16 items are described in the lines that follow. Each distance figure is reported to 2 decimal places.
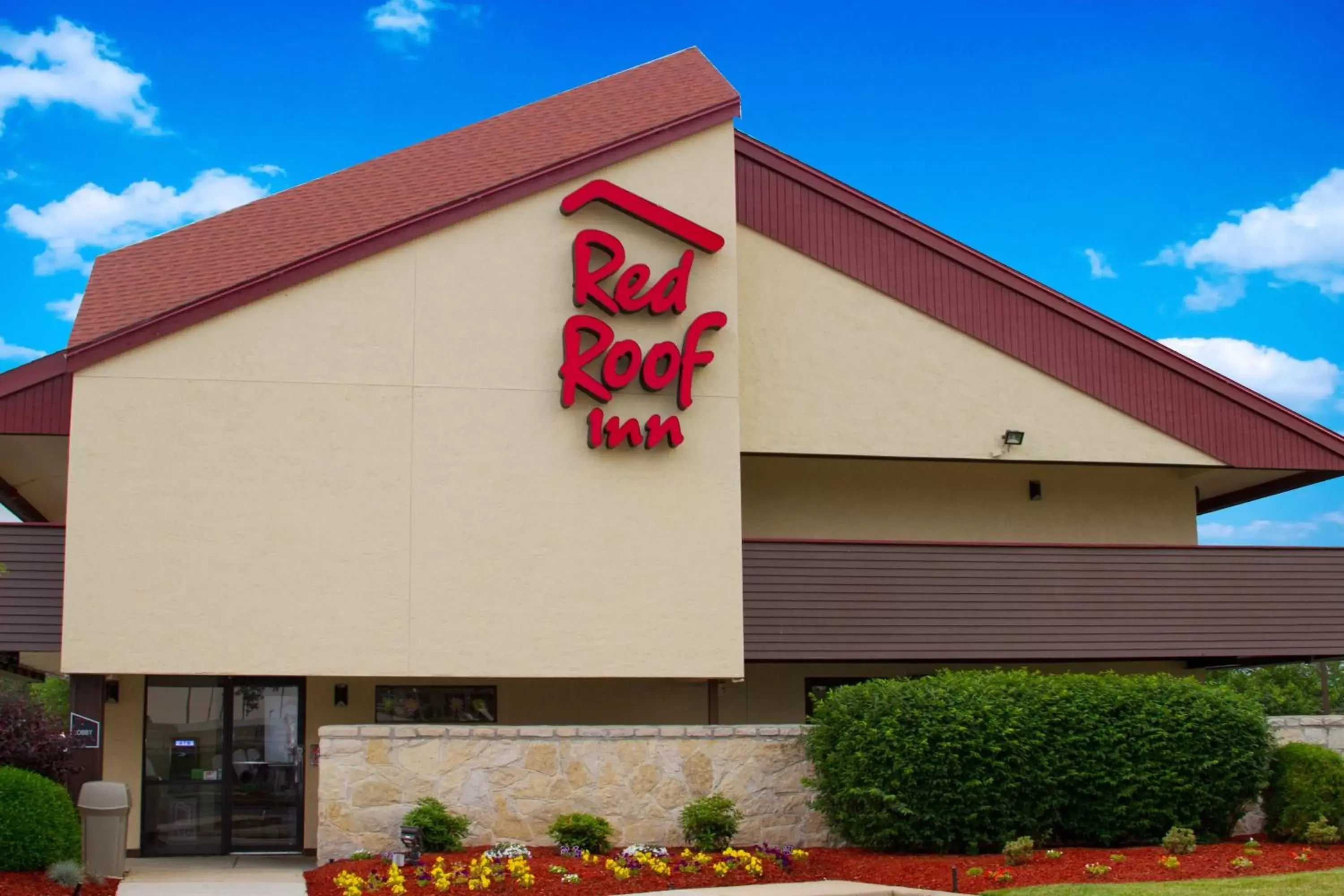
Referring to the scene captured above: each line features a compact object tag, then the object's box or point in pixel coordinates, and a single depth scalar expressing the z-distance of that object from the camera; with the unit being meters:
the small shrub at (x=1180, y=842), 15.04
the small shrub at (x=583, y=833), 15.94
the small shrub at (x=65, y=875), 14.19
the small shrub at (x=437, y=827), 15.66
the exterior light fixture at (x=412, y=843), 15.25
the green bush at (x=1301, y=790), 15.81
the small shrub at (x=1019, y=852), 14.73
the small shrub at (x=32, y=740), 15.86
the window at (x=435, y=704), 20.31
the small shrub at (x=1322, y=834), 15.41
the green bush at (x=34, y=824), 14.25
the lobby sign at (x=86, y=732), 16.97
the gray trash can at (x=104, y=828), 15.66
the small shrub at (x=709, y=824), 16.16
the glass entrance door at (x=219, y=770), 19.12
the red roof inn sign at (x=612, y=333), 18.11
